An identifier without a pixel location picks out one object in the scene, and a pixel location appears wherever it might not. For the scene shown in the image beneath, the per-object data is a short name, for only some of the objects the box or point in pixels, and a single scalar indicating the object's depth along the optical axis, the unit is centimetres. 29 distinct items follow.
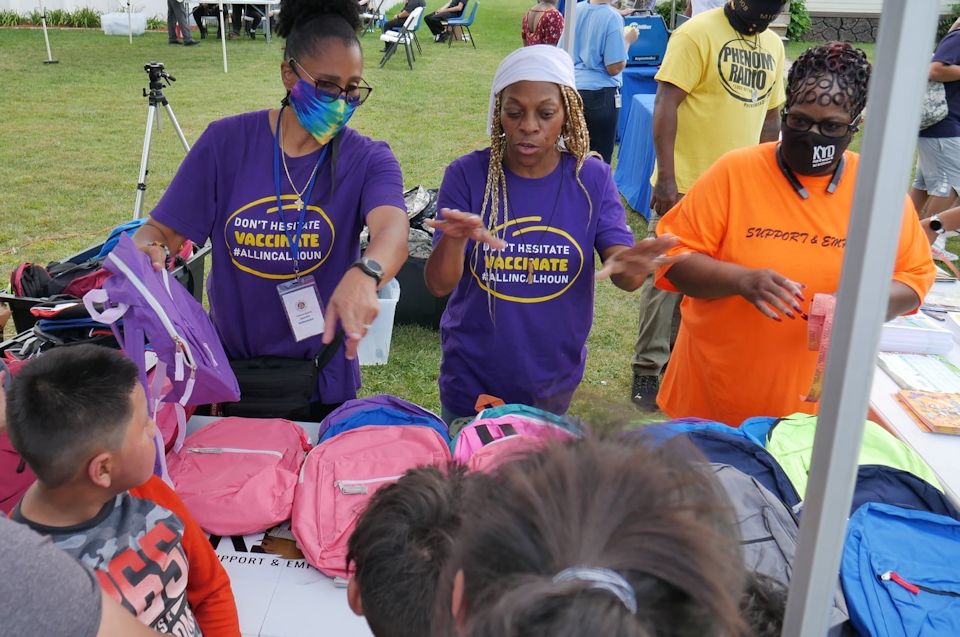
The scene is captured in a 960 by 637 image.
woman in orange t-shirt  198
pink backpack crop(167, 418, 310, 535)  190
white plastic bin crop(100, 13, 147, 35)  1599
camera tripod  414
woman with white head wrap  209
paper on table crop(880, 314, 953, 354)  271
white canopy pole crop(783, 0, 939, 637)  85
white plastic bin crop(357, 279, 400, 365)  399
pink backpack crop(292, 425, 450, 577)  185
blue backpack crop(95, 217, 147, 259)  338
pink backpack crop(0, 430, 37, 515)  178
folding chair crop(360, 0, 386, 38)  1579
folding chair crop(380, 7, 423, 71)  1430
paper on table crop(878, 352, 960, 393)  247
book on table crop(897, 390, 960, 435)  223
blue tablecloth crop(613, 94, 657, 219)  634
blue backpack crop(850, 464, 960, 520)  183
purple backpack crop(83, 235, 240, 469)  184
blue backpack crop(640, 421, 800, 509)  185
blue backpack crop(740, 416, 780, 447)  205
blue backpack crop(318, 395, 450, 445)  220
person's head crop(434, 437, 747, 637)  65
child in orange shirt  144
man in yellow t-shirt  360
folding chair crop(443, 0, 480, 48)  1708
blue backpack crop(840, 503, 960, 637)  147
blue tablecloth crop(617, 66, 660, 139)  769
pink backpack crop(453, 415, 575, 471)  187
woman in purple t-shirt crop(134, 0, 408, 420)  215
